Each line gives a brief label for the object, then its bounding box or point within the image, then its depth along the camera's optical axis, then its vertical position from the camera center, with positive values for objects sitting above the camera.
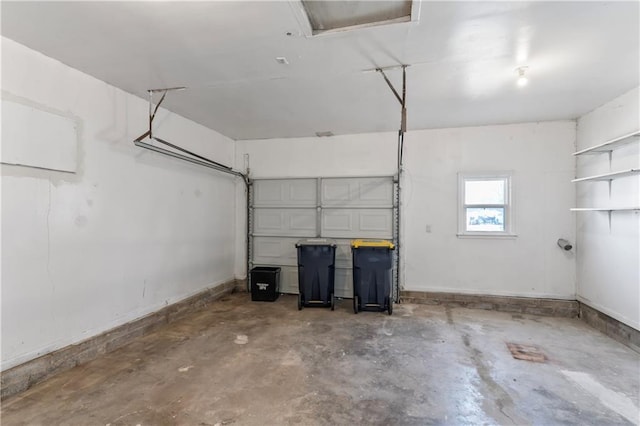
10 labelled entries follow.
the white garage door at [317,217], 5.05 +0.01
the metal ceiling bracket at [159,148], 3.31 +0.82
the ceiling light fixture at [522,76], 2.79 +1.34
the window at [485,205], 4.60 +0.20
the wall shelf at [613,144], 3.02 +0.81
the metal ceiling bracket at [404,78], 2.71 +1.30
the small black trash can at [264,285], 4.96 -1.10
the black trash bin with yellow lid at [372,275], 4.32 -0.80
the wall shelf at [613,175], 3.02 +0.48
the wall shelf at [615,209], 3.11 +0.12
